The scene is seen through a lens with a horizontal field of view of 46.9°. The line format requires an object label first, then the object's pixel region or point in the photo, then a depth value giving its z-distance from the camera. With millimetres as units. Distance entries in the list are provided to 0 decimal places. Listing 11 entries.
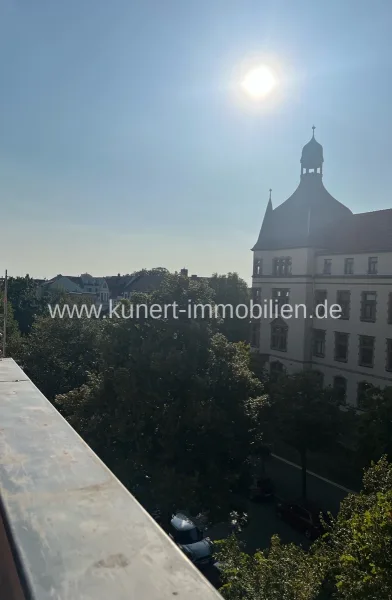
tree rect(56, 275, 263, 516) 13734
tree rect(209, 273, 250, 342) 40094
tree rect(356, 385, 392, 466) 16719
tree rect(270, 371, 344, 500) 20047
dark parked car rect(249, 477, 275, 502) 20406
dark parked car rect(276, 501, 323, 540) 17031
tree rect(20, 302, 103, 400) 23719
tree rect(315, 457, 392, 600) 5336
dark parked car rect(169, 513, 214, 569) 14255
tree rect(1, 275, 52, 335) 52625
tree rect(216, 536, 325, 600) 6050
